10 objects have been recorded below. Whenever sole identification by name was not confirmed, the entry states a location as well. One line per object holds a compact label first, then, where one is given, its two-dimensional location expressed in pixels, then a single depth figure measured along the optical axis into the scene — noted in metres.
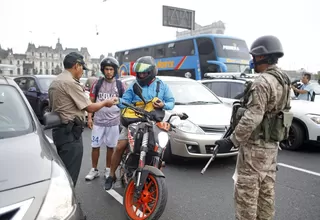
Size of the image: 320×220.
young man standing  4.22
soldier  2.15
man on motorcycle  3.27
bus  13.67
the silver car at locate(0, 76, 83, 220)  1.61
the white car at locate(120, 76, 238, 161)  4.55
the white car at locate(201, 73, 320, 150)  5.64
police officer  2.97
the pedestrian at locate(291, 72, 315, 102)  7.41
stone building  111.81
